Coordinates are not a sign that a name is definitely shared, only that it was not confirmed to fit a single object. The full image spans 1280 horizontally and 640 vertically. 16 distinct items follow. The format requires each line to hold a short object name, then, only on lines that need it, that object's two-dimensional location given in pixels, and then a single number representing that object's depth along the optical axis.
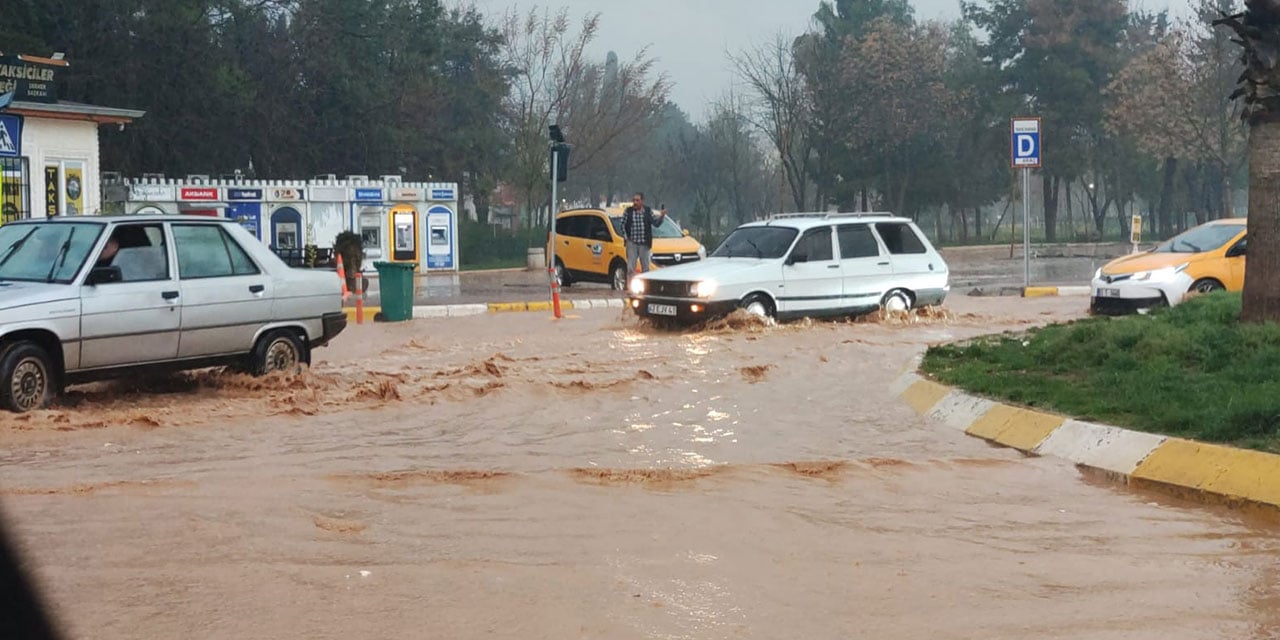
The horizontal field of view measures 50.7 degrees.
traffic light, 23.81
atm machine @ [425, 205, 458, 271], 41.38
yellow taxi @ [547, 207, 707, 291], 27.80
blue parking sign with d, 23.67
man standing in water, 23.06
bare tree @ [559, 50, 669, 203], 57.56
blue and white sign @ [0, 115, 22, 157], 24.14
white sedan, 9.97
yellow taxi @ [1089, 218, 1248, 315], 17.45
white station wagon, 16.89
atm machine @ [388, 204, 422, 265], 40.31
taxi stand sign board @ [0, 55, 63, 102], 24.22
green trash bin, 19.97
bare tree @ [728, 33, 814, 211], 59.62
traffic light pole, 20.95
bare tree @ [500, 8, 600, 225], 51.94
